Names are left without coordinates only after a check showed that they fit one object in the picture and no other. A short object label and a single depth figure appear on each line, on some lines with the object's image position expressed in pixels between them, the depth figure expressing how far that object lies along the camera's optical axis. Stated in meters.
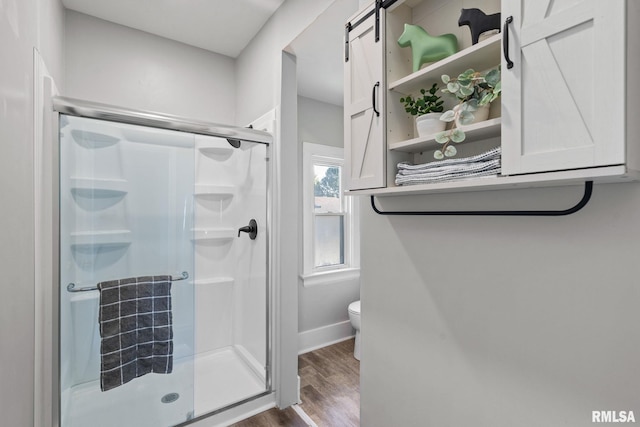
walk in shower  1.46
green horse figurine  0.94
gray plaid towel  1.50
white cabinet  0.55
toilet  2.51
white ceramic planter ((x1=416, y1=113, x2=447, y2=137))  0.93
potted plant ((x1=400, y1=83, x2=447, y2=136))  0.93
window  2.89
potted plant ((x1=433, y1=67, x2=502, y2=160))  0.78
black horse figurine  0.80
